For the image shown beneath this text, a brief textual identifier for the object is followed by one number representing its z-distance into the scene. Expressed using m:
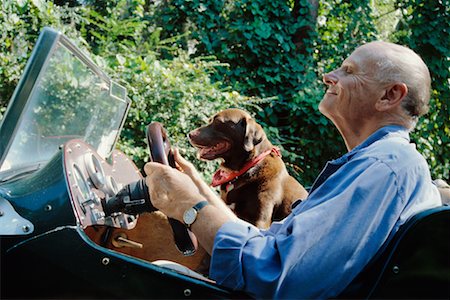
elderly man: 1.51
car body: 1.54
